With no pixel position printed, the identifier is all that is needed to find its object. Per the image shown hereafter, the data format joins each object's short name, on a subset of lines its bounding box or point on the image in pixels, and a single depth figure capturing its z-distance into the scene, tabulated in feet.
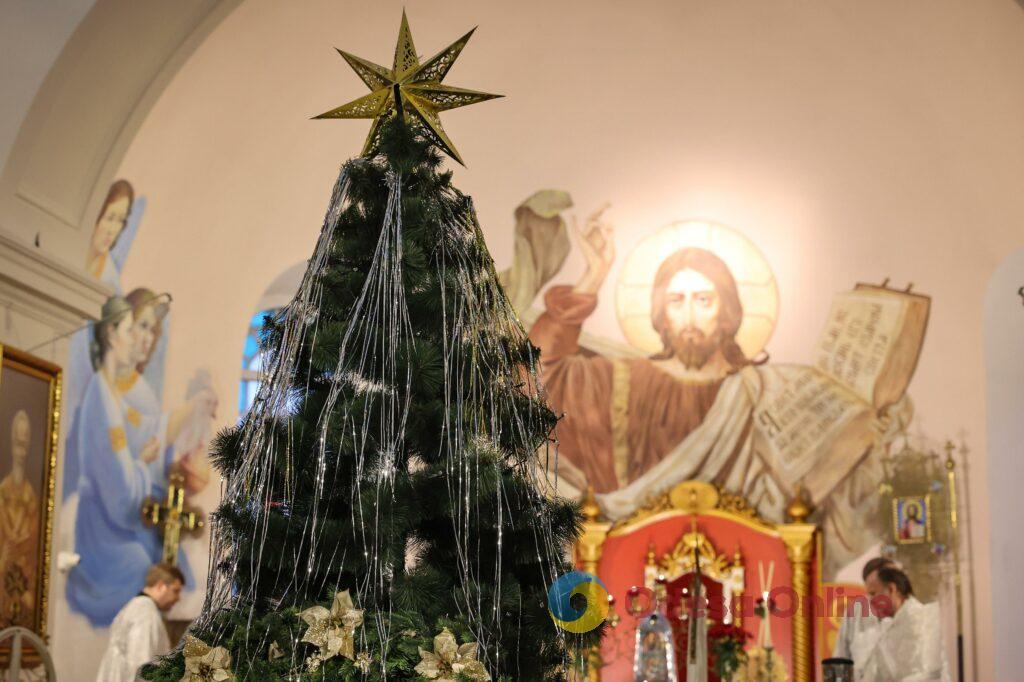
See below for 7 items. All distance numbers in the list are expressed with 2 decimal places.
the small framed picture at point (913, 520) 42.17
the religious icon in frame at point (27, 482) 28.81
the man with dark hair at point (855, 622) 42.01
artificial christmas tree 14.70
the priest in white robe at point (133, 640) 33.12
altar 42.78
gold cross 43.80
